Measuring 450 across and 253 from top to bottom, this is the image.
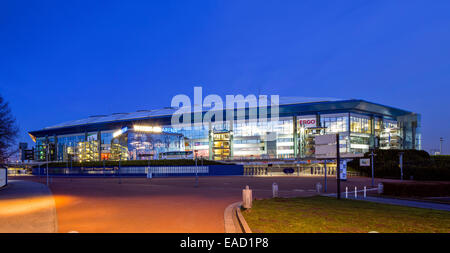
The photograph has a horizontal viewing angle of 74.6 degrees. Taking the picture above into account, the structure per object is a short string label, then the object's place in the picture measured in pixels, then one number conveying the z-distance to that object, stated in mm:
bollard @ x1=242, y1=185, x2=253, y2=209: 13797
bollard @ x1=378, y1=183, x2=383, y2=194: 23844
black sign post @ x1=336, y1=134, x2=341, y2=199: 19797
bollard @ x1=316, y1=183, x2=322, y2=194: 23958
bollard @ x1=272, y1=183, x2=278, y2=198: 20141
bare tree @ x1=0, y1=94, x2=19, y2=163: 32094
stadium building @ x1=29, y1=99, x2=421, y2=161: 88750
